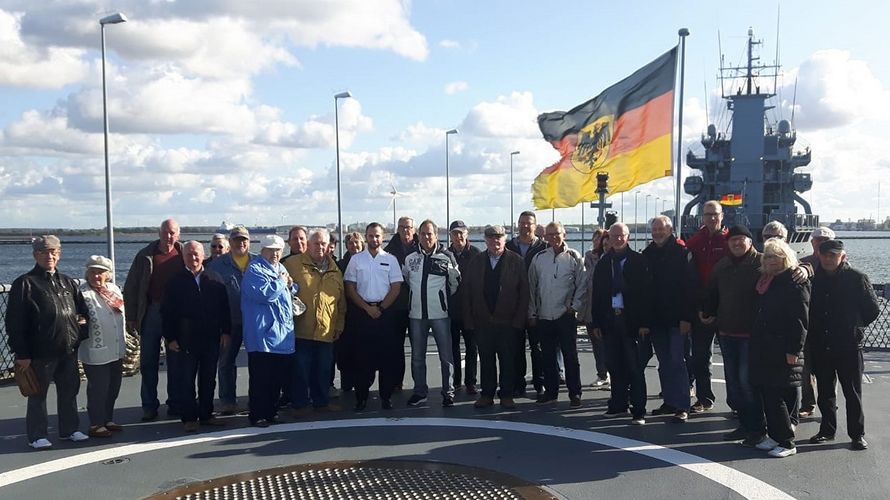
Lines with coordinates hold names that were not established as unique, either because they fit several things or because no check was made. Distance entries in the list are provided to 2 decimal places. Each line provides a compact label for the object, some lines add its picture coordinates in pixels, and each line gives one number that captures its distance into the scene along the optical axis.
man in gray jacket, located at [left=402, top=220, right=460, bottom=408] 7.85
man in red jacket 7.16
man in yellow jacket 7.42
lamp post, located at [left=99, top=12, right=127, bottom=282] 13.32
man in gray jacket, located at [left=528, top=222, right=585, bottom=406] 7.75
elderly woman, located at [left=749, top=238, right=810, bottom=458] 5.89
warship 44.19
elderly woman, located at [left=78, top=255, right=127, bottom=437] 6.68
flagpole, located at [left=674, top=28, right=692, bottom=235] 11.88
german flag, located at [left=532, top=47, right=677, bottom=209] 11.38
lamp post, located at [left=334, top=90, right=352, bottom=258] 25.30
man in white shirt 7.73
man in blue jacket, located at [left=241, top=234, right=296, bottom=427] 6.86
